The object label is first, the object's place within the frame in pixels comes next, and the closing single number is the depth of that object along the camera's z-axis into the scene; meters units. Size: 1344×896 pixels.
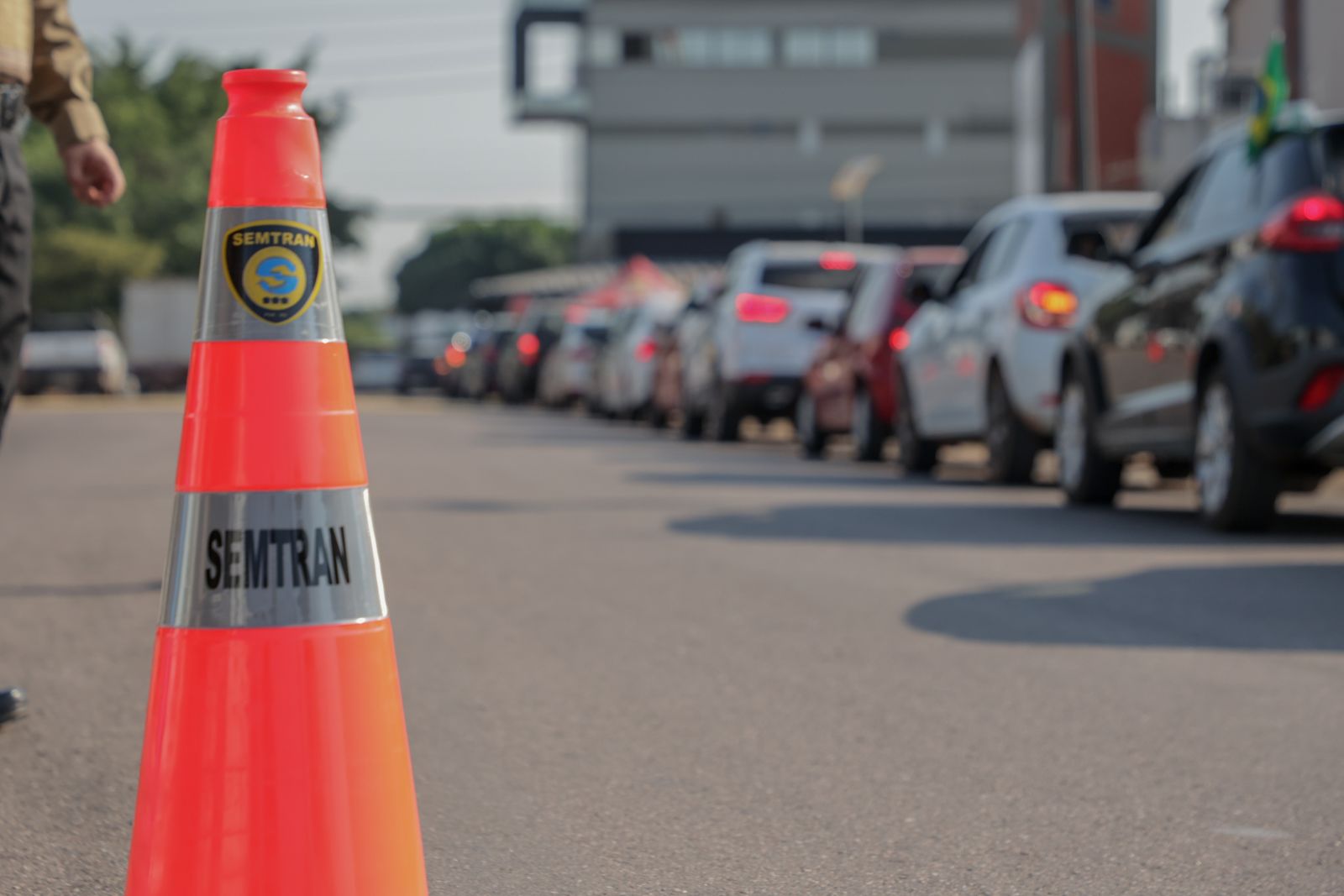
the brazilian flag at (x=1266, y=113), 10.55
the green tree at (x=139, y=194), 69.50
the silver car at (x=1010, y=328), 13.99
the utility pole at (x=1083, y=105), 28.55
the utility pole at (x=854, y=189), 62.59
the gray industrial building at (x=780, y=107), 93.25
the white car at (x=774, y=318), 20.81
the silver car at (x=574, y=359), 34.66
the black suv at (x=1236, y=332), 10.03
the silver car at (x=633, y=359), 27.67
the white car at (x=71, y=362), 45.44
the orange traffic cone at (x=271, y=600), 3.34
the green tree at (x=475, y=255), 174.12
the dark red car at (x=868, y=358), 17.59
